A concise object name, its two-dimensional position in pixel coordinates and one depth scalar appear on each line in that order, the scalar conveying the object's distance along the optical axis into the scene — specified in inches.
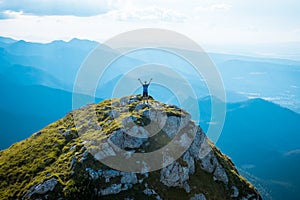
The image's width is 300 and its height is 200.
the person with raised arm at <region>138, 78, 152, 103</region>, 2496.1
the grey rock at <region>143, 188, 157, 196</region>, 2038.6
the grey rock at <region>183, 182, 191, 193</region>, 2209.5
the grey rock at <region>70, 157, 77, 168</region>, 2132.9
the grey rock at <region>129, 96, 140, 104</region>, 2884.6
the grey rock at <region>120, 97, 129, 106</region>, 2891.7
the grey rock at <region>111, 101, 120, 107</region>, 2922.2
